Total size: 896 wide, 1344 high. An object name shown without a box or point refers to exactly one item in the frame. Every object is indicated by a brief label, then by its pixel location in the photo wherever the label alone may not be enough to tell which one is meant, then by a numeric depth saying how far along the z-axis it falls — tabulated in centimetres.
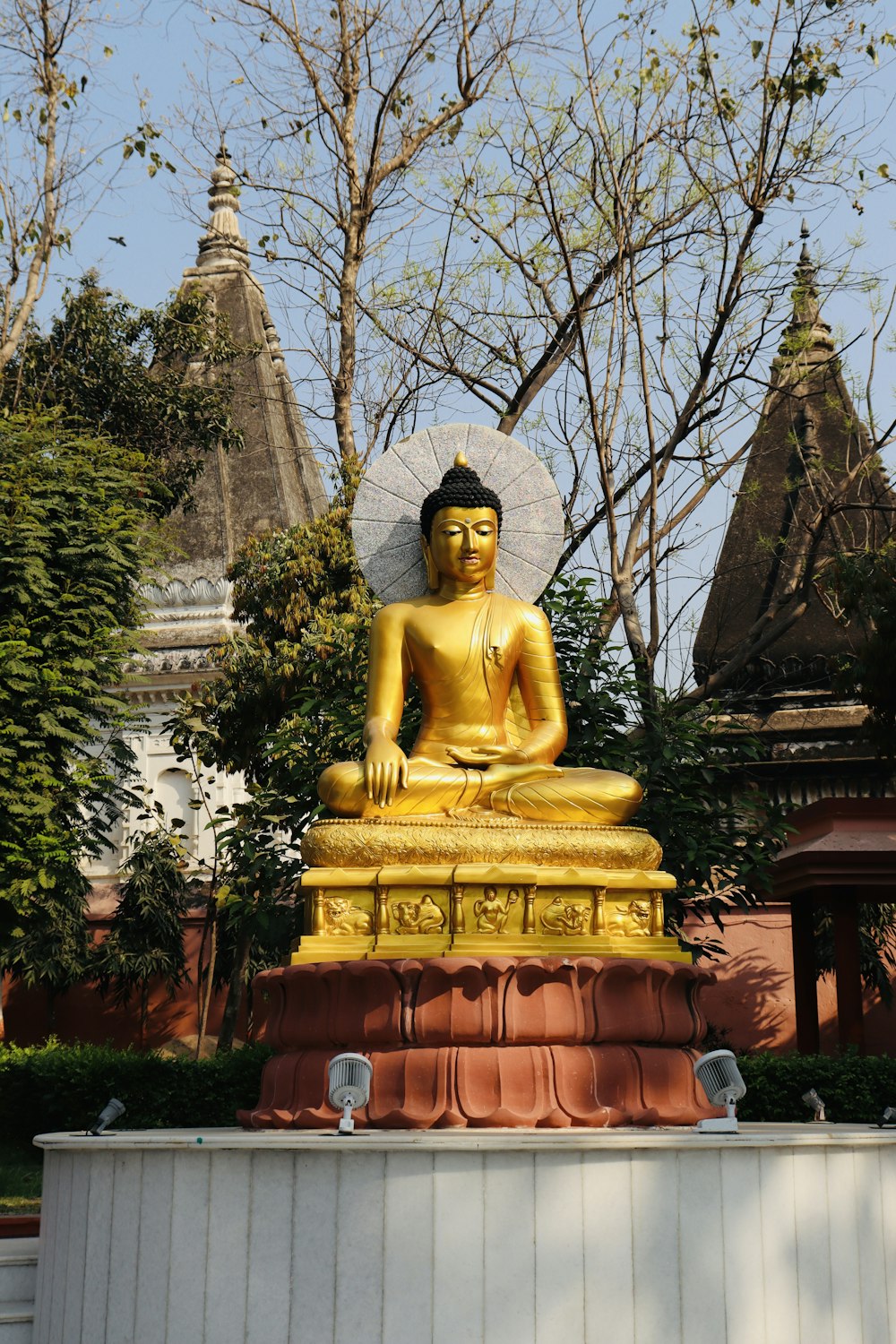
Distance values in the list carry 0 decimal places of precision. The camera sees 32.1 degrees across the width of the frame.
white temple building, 2056
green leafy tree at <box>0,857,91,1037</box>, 1298
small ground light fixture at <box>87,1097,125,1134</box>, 615
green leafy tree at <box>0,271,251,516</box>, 2000
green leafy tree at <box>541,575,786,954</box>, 1088
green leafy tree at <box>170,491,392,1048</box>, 1150
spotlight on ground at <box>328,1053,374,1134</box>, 580
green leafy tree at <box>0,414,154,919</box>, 1277
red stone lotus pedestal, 666
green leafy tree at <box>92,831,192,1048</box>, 1670
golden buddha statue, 781
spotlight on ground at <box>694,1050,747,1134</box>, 579
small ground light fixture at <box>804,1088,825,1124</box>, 665
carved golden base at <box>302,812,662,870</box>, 735
